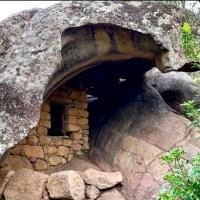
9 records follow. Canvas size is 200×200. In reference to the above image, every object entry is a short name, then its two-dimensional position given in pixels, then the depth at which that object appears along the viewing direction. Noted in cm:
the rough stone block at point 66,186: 408
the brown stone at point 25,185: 414
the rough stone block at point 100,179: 435
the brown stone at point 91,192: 425
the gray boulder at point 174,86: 627
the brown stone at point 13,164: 456
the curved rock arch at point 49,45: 352
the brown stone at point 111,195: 433
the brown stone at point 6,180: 421
